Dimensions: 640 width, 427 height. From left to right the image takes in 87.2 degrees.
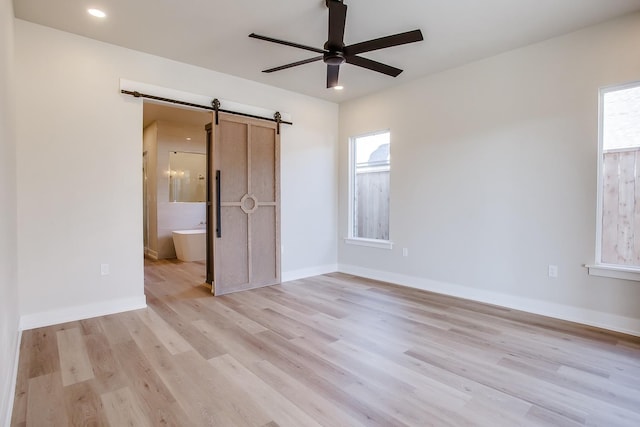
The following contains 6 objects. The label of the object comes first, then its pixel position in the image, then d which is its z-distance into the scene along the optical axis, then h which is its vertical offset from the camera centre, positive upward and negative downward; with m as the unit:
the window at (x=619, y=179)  3.04 +0.22
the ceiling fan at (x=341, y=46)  2.47 +1.29
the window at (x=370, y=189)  5.15 +0.20
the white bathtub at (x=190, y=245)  6.62 -0.88
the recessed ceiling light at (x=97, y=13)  2.90 +1.64
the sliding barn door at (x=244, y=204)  4.31 -0.04
